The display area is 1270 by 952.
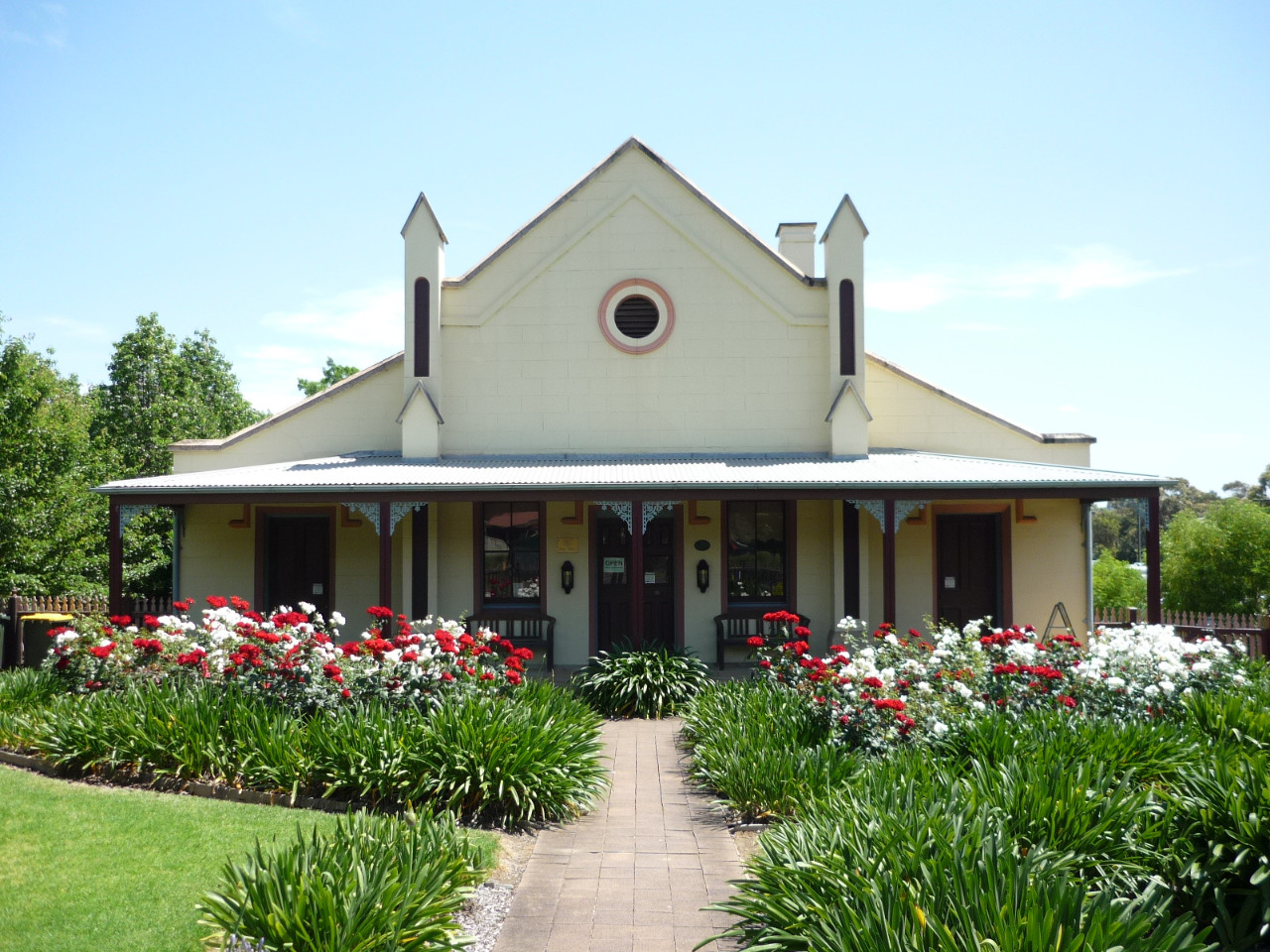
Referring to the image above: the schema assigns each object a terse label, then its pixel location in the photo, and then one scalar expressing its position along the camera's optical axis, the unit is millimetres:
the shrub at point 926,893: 3807
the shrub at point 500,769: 7039
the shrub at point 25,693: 9359
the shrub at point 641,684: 11172
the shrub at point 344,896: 4281
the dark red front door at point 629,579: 14641
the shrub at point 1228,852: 4695
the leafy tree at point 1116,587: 31188
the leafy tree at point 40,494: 20172
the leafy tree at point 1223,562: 24672
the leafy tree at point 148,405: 30344
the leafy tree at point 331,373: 41156
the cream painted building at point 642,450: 14594
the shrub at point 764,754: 7035
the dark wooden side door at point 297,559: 14953
